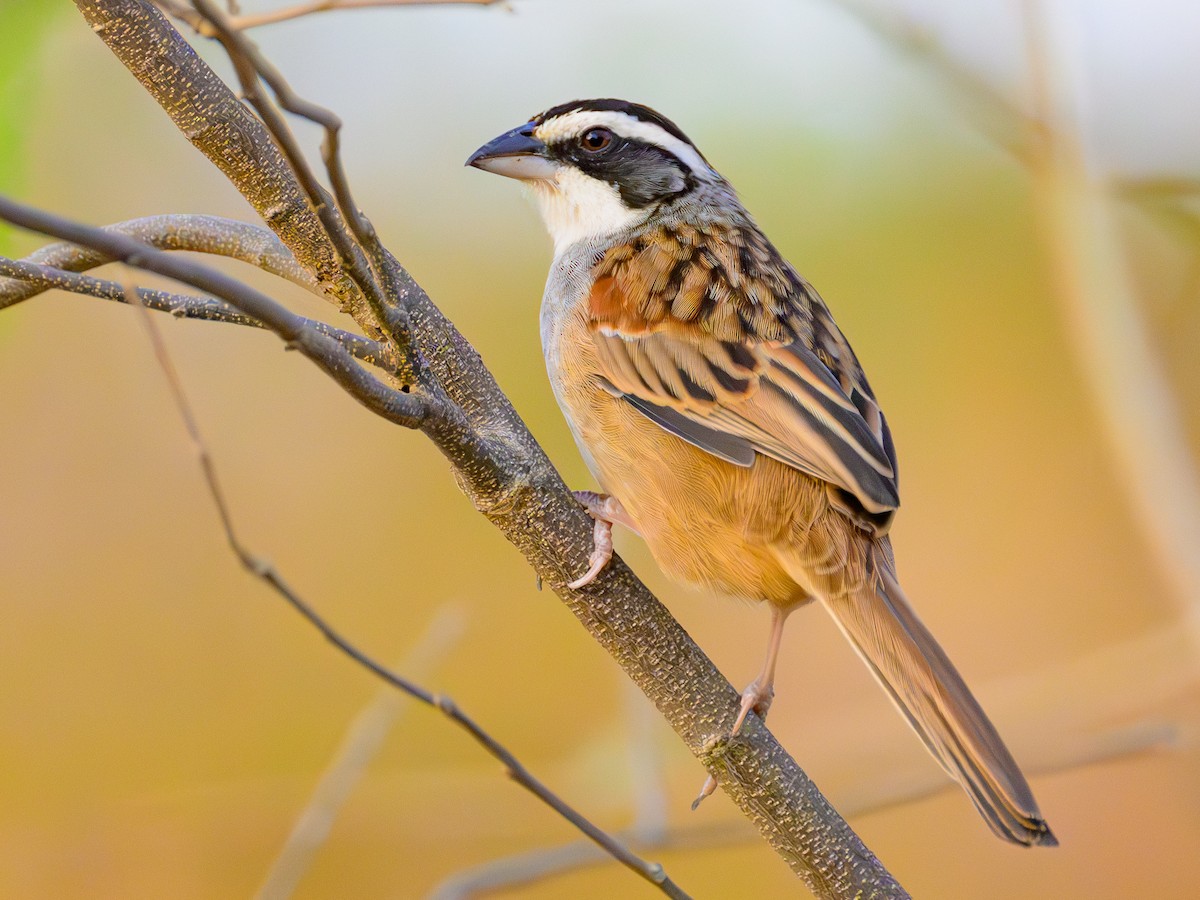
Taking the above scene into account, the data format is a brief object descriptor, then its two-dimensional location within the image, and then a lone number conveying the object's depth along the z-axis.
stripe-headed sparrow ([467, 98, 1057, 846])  5.09
